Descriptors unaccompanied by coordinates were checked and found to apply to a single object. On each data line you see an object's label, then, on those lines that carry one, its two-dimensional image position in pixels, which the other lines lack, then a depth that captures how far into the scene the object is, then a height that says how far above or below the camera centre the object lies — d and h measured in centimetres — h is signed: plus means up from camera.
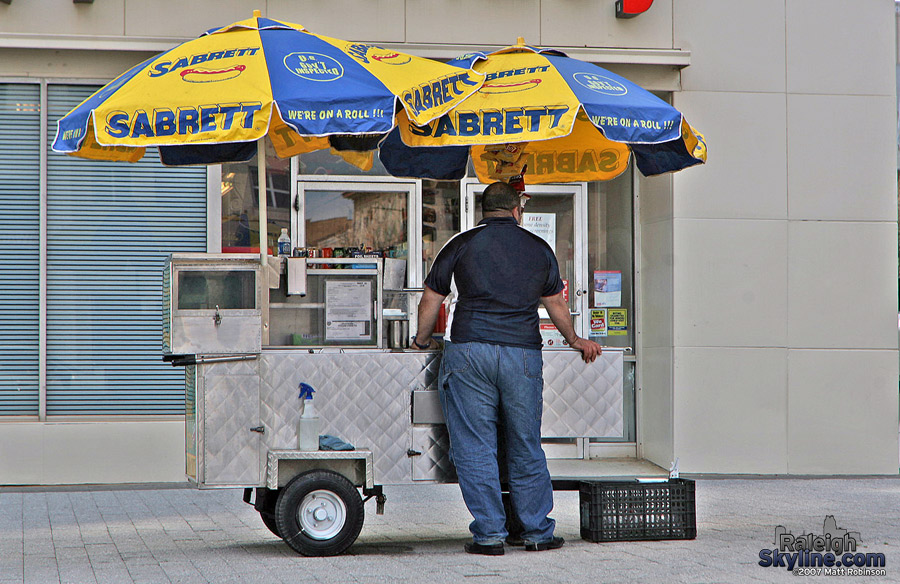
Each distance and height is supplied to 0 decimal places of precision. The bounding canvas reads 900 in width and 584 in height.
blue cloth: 1186 -64
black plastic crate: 1228 -107
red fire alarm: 1956 +301
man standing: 1163 -20
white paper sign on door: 2117 +106
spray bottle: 1177 -54
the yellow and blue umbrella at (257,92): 1091 +127
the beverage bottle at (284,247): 1431 +56
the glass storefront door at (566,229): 2111 +101
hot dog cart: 1162 -43
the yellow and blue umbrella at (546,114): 1166 +122
